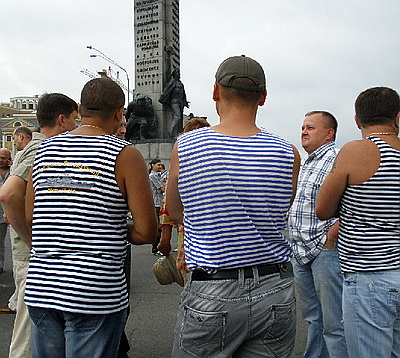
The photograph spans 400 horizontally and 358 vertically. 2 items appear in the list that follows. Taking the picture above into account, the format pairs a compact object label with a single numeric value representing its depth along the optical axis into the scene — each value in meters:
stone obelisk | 17.56
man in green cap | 1.57
